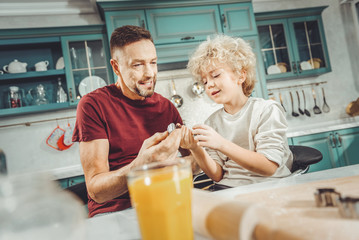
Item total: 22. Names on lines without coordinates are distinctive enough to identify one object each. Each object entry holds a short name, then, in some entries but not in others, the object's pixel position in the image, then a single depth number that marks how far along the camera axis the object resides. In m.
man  1.10
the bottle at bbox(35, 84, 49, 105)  2.95
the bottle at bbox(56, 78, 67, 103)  2.99
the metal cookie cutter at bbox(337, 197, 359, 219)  0.35
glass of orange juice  0.37
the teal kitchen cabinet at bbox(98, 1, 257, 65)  2.93
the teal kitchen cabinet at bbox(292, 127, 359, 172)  3.02
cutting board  0.32
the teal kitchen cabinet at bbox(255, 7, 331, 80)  3.49
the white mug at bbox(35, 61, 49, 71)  2.95
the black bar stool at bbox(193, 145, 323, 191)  1.16
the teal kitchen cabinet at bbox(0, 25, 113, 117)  2.85
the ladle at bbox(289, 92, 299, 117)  3.70
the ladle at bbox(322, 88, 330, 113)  3.80
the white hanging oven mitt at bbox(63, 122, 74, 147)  3.13
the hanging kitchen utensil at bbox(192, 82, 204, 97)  3.34
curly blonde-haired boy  1.12
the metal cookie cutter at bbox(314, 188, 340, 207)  0.42
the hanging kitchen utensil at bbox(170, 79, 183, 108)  3.29
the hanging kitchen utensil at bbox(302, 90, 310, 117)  3.74
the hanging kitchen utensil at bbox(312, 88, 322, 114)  3.79
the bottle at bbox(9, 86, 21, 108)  2.85
